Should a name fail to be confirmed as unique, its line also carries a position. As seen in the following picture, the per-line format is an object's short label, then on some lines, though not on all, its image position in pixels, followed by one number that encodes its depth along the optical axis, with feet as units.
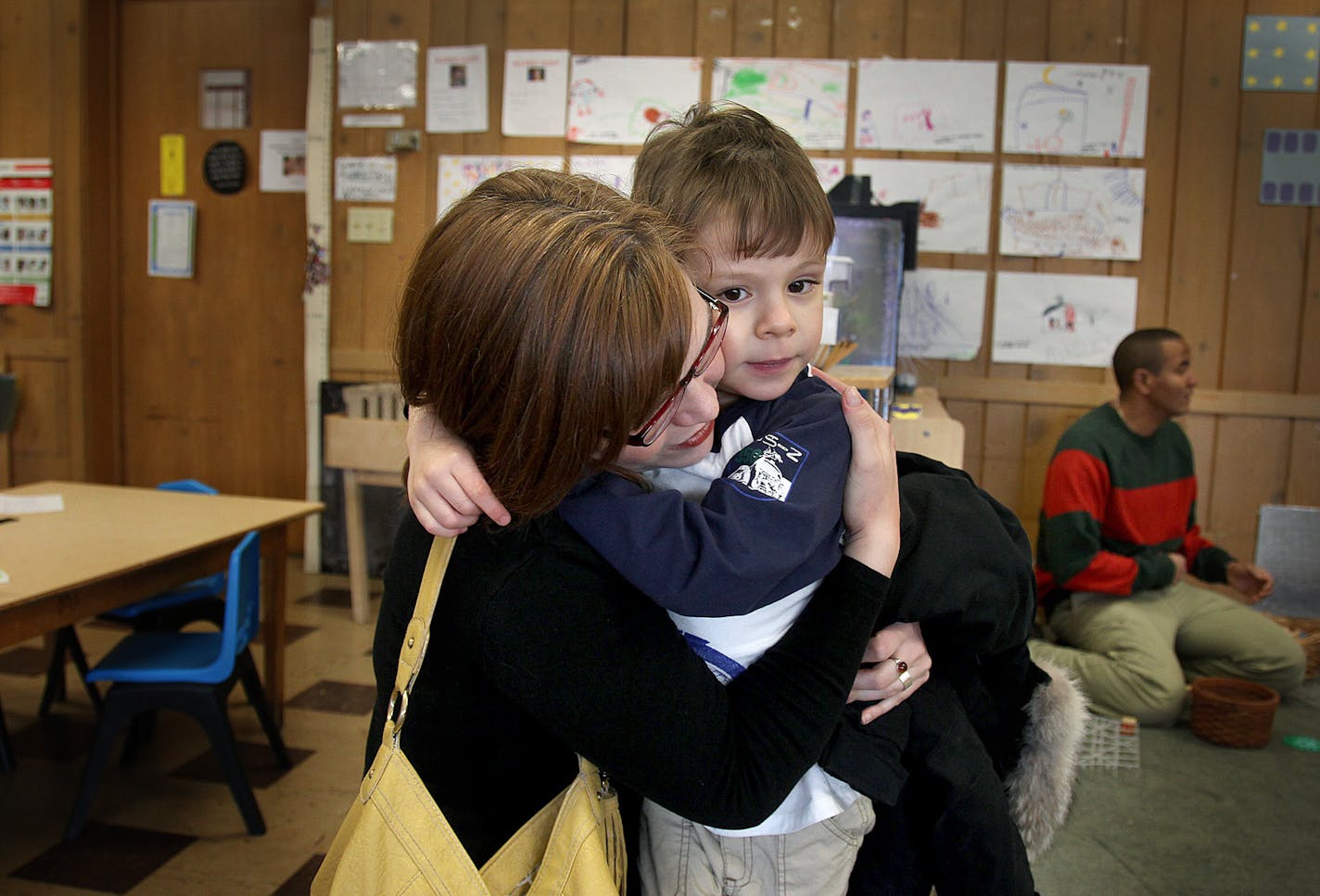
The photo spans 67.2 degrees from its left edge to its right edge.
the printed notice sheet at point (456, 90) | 14.07
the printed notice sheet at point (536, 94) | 13.82
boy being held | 2.77
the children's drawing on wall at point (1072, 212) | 12.78
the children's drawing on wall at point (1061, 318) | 12.88
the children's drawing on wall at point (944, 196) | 12.95
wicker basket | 9.41
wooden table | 6.57
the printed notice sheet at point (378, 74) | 14.25
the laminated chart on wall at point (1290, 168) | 12.55
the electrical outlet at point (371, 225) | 14.48
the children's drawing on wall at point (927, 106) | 12.85
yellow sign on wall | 16.16
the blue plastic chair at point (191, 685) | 7.40
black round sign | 15.81
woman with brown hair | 2.46
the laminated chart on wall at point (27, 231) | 16.20
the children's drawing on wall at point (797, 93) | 13.12
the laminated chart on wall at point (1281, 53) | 12.44
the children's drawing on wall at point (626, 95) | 13.51
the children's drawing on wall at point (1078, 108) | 12.64
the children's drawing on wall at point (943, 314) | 13.08
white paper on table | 8.84
